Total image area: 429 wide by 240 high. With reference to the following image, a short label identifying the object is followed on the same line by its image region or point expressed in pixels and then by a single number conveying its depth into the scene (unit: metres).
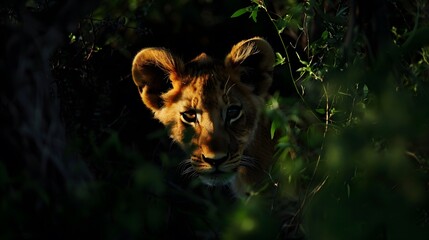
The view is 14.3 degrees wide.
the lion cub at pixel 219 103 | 9.66
